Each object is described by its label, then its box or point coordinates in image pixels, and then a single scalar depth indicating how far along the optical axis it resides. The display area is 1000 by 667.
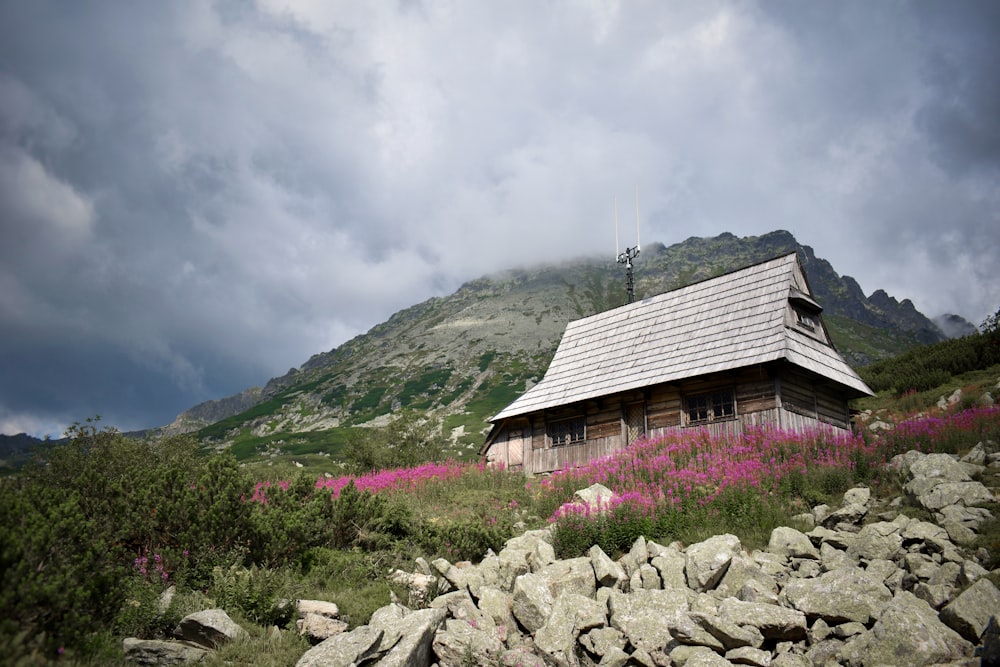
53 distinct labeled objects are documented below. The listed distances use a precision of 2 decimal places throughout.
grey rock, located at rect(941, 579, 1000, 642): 7.03
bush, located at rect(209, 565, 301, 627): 9.20
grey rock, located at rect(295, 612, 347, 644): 8.99
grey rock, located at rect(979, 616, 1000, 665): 6.26
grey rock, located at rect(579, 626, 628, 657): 8.32
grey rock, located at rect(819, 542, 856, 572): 9.21
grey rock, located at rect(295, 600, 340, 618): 9.45
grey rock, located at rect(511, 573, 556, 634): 9.31
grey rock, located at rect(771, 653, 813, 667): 7.39
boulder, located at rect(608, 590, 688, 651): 8.27
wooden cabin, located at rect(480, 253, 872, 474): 19.83
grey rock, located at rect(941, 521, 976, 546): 9.03
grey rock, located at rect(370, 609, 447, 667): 8.02
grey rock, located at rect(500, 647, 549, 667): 8.24
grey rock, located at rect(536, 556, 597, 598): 9.89
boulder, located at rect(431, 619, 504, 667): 8.48
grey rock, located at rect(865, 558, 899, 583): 8.73
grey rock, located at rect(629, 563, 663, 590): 9.87
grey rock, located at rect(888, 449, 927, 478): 12.14
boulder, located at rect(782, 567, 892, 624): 7.80
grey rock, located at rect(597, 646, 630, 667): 8.07
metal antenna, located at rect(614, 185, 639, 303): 30.89
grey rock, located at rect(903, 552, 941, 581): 8.45
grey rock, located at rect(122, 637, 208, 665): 7.73
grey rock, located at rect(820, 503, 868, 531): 10.95
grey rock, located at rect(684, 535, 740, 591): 9.44
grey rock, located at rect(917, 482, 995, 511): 10.09
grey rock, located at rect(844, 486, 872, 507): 11.30
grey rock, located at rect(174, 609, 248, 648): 8.21
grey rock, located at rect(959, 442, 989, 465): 11.84
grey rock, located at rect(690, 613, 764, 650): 7.72
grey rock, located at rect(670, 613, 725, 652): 7.79
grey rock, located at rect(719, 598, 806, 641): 7.80
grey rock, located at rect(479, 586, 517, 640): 9.48
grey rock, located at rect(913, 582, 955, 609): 7.84
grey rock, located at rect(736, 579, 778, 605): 8.53
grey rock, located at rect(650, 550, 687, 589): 9.72
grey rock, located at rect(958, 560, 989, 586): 7.87
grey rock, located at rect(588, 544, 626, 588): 10.09
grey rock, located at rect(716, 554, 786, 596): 9.19
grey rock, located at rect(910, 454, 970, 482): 11.05
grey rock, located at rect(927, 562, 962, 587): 8.05
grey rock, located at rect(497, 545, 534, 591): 10.78
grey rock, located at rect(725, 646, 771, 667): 7.46
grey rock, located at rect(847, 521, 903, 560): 9.31
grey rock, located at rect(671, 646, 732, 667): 7.35
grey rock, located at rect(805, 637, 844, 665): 7.40
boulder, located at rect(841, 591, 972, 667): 6.85
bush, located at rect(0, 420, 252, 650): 6.28
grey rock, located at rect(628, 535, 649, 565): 10.62
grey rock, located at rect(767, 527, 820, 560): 9.97
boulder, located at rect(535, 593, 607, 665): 8.34
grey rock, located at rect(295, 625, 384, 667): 7.88
